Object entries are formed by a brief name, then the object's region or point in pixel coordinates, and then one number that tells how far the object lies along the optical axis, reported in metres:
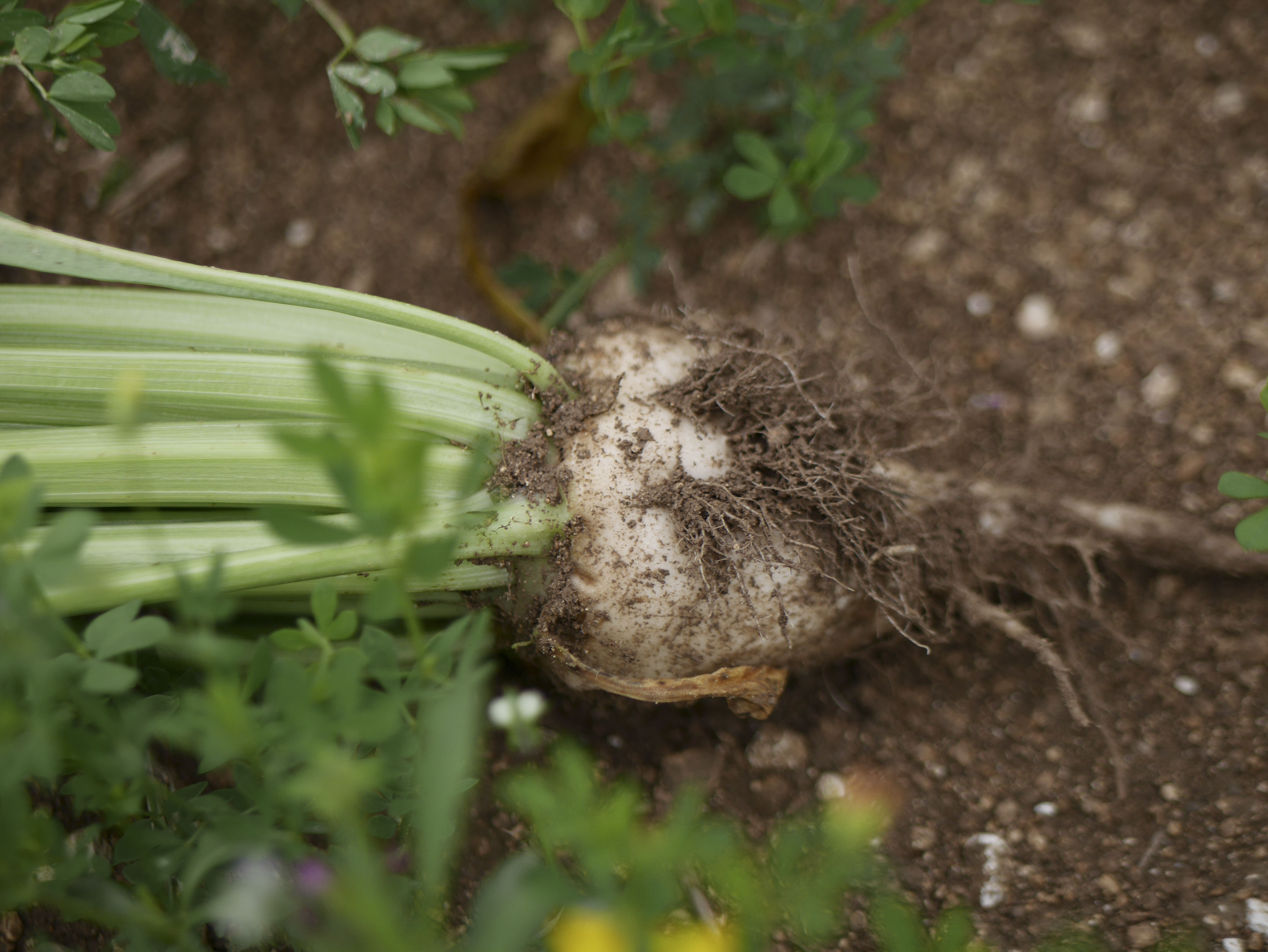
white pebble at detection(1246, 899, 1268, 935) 0.60
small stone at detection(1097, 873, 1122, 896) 0.62
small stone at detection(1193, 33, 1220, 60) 0.73
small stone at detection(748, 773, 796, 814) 0.65
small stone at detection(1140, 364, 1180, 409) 0.69
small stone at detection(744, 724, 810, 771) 0.66
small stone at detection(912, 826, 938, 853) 0.64
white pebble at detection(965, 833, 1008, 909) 0.63
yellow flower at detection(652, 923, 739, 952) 0.51
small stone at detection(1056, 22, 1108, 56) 0.74
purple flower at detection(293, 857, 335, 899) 0.54
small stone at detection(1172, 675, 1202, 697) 0.65
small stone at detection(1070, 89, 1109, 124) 0.73
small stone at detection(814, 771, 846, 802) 0.65
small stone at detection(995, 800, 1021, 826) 0.64
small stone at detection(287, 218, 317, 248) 0.75
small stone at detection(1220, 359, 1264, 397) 0.69
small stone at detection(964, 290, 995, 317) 0.72
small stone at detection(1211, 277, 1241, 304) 0.70
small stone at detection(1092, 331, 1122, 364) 0.71
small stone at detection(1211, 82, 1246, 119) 0.72
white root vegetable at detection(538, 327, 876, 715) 0.62
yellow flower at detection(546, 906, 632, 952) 0.51
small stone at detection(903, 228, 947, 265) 0.73
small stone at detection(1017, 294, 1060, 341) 0.71
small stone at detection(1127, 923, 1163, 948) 0.61
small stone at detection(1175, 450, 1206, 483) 0.68
